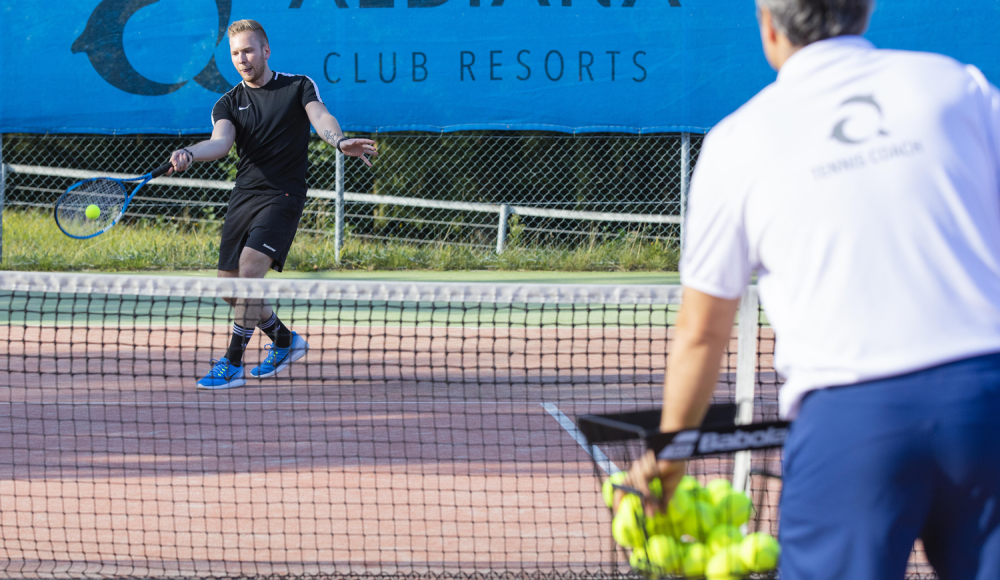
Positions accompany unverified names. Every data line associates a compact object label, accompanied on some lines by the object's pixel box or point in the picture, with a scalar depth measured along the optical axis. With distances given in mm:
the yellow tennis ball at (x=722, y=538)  9544
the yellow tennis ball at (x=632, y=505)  9193
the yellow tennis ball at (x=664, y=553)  9307
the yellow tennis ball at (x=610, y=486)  9535
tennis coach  7843
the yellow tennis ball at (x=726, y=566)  9392
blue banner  20576
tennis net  11607
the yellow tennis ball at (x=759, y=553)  9392
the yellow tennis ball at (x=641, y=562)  9358
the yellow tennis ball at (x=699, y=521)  9518
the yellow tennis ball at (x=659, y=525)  9261
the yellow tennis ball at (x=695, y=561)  9449
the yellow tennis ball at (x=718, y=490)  9922
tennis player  13819
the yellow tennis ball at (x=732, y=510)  9797
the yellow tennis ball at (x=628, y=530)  9306
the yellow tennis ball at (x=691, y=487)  9757
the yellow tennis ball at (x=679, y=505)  9421
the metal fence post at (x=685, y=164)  20473
